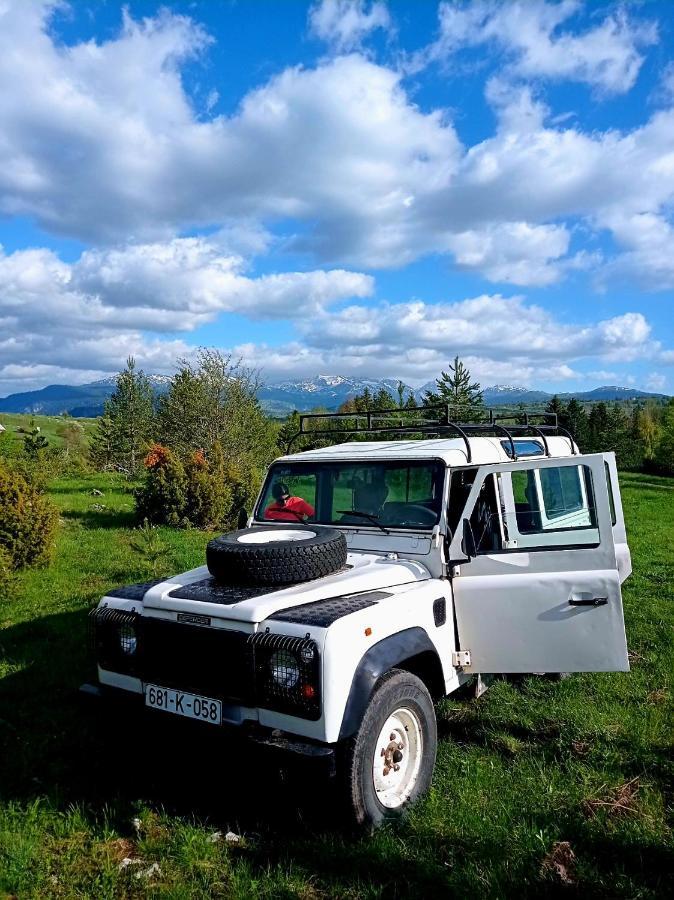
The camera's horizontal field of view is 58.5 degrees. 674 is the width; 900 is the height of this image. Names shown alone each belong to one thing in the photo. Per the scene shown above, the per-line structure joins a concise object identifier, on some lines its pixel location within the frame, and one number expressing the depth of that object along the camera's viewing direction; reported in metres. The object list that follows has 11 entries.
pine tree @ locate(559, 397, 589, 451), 46.78
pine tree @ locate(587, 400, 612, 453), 49.06
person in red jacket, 5.02
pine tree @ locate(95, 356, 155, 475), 37.41
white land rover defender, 3.04
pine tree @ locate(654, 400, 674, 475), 43.28
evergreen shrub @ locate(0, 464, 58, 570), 8.77
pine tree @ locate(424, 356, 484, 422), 21.48
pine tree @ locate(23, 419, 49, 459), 23.49
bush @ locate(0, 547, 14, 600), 7.74
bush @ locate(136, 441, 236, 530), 13.50
